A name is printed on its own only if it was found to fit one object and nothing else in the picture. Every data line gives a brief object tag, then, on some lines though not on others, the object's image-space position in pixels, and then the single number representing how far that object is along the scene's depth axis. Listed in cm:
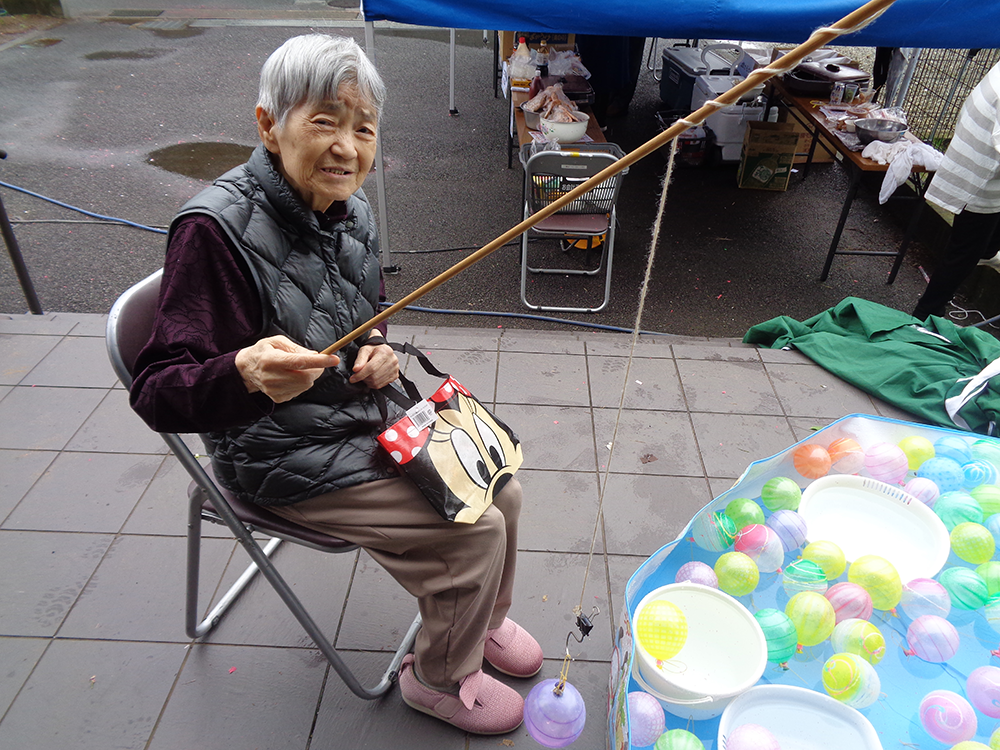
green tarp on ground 283
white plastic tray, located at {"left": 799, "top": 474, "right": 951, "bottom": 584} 189
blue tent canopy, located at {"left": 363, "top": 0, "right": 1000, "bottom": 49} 305
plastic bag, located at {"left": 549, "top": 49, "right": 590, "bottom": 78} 532
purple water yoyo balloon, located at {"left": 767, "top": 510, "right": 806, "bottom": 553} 187
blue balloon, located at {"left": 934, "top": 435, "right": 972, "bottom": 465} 228
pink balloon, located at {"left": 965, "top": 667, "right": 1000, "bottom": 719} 152
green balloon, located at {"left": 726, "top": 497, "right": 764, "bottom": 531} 194
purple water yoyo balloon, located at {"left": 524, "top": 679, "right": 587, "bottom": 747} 155
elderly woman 134
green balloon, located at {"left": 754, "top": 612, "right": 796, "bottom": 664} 161
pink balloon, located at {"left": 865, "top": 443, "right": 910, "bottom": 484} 215
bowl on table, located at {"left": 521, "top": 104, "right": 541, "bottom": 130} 486
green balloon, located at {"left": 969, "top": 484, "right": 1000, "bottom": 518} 206
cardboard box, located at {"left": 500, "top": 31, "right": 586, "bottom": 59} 577
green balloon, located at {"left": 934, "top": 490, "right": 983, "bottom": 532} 200
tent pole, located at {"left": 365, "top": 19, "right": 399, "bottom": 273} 357
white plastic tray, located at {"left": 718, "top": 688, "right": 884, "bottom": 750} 143
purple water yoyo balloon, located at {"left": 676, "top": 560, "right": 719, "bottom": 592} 176
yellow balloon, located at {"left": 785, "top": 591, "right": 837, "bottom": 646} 164
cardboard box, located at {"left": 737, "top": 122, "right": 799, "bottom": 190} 573
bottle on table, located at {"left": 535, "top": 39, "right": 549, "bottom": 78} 537
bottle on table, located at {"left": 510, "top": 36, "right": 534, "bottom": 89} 547
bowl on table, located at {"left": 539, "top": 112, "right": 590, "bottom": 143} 455
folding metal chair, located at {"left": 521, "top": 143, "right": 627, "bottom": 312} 375
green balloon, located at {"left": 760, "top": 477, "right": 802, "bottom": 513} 201
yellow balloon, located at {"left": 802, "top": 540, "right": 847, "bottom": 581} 180
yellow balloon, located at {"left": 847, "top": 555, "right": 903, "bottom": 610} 173
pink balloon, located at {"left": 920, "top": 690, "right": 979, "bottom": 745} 144
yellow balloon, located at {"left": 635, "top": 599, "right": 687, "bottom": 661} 154
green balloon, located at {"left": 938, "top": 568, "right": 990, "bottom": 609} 173
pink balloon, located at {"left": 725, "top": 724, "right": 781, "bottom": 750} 136
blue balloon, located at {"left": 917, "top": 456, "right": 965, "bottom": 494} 216
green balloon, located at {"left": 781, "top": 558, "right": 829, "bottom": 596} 175
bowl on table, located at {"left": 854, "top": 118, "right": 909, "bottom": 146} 436
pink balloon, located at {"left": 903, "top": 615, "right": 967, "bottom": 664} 162
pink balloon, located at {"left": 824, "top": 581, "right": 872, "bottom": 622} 170
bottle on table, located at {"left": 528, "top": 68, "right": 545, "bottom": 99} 513
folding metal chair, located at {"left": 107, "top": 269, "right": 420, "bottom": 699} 147
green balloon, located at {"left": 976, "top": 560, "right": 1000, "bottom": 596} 178
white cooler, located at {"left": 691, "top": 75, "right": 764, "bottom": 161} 601
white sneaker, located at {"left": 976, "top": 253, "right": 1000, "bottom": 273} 433
